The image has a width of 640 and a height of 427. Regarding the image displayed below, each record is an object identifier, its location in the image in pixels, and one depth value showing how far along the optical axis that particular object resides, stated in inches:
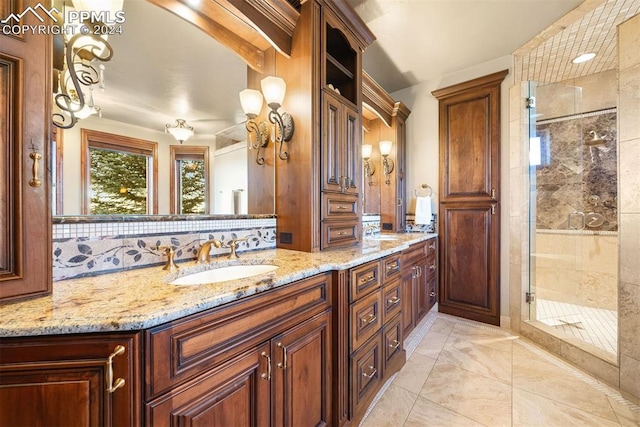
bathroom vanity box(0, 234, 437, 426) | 22.1
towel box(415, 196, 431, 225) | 113.9
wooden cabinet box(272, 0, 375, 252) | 61.5
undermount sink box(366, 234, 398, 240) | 97.9
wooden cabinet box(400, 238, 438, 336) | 81.3
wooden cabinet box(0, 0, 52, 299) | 27.3
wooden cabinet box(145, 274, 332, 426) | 25.6
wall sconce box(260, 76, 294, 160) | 60.0
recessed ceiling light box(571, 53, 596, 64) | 96.3
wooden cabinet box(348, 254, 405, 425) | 51.6
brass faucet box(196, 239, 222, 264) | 48.3
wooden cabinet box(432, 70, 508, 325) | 100.7
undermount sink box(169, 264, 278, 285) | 45.5
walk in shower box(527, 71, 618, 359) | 97.6
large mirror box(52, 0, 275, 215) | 40.7
